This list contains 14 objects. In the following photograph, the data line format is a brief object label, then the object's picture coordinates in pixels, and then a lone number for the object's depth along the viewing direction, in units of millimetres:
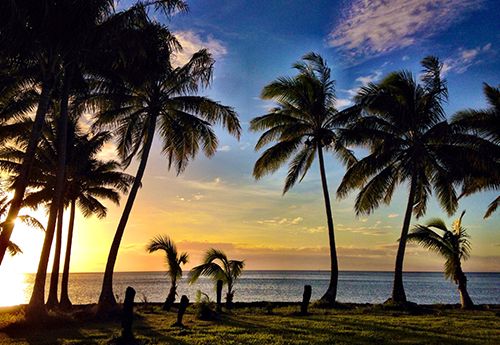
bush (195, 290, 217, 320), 17219
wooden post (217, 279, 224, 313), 19416
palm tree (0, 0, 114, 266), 13828
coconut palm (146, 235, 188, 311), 22109
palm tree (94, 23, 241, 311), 19922
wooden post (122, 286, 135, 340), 11539
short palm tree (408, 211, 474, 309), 21453
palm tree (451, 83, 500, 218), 20656
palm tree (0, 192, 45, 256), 22797
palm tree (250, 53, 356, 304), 23656
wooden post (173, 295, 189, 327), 14874
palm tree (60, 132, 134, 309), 24125
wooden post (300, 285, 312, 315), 18412
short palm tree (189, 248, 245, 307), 20719
